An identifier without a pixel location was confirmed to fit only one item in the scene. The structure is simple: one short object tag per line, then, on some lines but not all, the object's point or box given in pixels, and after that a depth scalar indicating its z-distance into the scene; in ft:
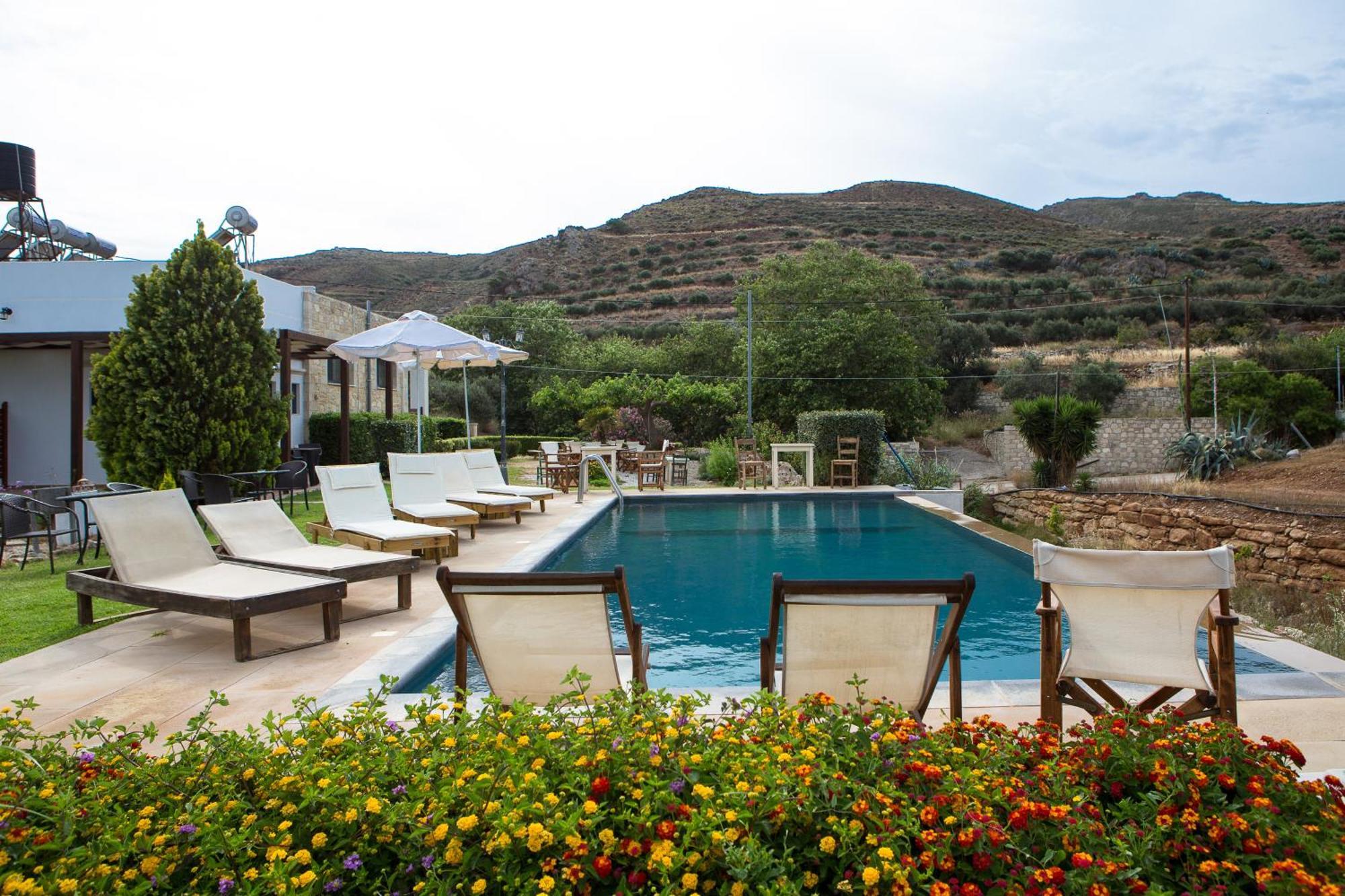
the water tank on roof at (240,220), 57.06
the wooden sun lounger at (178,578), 13.14
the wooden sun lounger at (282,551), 15.88
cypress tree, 27.30
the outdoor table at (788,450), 45.19
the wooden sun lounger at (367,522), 20.43
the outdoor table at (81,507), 19.80
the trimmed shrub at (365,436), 51.37
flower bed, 4.73
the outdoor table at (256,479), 27.58
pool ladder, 39.42
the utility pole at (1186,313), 62.03
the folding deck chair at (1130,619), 8.77
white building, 44.24
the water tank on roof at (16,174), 58.65
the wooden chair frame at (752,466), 46.24
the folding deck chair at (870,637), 8.46
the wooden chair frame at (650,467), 43.78
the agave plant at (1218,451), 49.21
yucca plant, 43.80
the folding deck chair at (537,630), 8.75
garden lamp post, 45.54
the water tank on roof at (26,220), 59.72
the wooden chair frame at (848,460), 45.93
